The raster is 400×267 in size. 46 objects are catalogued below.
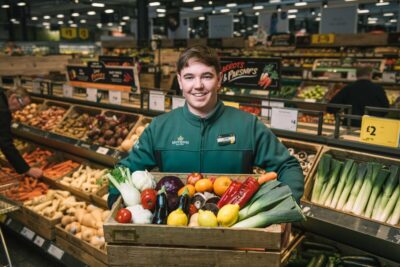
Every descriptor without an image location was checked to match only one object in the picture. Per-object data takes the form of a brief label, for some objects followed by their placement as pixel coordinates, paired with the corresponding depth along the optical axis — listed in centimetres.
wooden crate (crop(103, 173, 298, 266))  132
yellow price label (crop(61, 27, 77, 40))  2436
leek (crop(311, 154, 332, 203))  283
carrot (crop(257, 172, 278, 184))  166
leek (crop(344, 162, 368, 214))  270
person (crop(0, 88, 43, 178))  384
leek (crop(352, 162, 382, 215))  262
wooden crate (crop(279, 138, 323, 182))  302
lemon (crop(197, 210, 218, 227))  136
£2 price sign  263
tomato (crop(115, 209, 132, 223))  140
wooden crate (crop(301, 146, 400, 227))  268
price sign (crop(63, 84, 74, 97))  550
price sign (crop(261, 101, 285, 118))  365
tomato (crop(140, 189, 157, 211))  153
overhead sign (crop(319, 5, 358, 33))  1716
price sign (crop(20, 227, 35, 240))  389
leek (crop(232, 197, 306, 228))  139
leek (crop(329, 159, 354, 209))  277
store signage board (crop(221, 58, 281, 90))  342
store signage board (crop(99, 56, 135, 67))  538
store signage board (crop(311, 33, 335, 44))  1209
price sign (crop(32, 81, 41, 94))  625
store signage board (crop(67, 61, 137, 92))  449
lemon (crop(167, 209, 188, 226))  139
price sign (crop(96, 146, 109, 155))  405
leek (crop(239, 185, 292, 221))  148
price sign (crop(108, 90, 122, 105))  472
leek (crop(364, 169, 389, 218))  259
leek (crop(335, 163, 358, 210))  273
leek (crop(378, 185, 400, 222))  251
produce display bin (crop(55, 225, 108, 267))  321
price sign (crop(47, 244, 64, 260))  354
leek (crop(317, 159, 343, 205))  280
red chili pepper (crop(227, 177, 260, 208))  154
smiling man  193
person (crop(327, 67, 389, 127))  521
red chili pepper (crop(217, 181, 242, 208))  156
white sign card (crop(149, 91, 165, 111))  412
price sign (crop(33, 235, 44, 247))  373
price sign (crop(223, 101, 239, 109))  333
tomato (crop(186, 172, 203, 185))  171
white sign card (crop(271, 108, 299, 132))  310
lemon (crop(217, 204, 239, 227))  140
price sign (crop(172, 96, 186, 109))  374
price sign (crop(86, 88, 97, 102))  503
